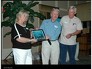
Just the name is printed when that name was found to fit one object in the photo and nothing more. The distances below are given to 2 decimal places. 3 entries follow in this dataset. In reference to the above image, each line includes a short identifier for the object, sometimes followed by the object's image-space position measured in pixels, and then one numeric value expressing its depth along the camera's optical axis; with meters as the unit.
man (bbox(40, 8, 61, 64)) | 2.59
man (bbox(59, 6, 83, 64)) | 2.77
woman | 2.03
